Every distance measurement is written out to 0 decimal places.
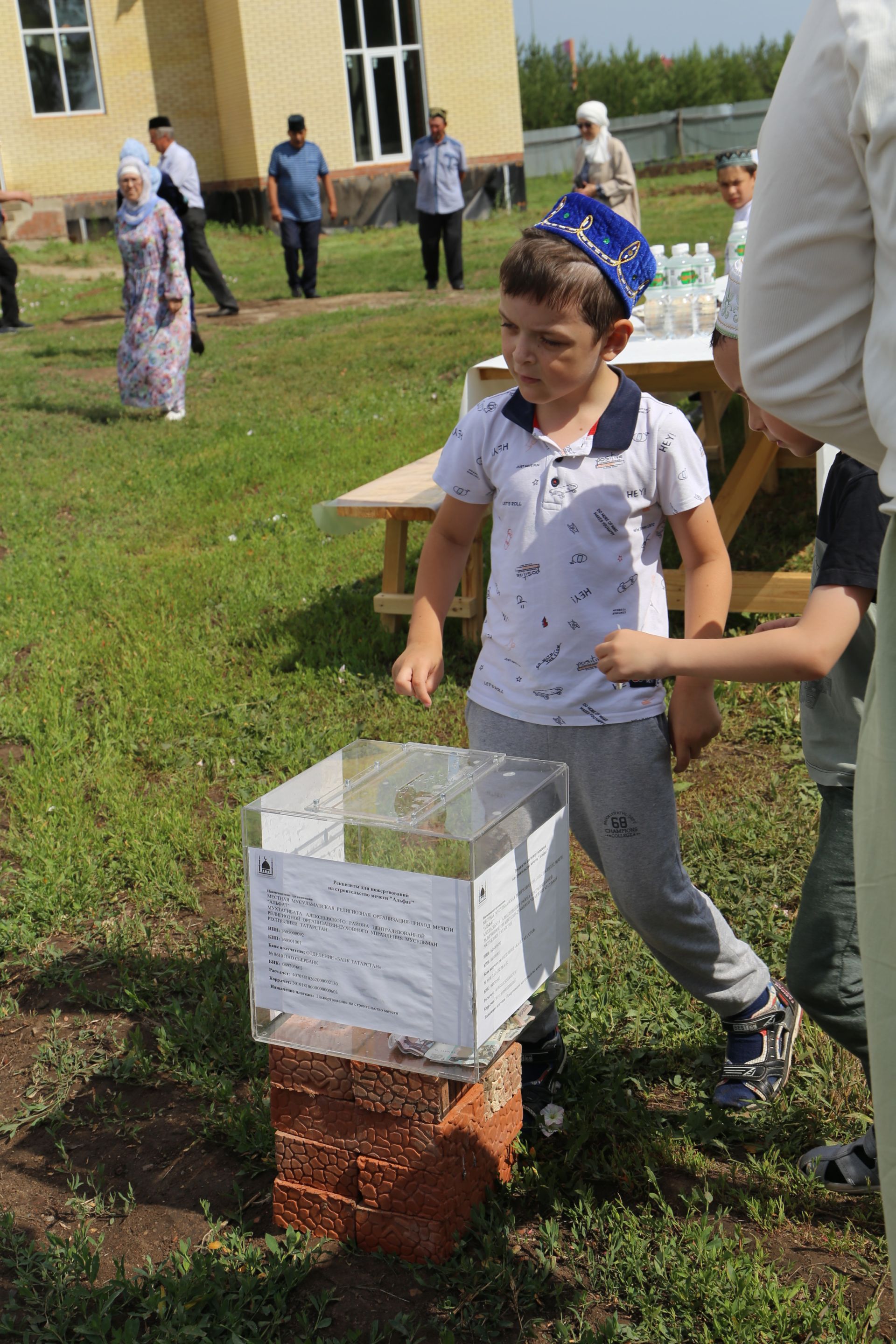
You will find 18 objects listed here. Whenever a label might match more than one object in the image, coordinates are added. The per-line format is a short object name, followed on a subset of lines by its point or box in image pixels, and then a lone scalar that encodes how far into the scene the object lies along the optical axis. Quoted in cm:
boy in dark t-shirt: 189
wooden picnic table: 503
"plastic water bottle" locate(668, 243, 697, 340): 568
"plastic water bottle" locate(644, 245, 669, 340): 576
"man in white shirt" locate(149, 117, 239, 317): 1306
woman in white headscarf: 1112
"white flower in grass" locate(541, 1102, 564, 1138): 258
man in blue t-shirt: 1658
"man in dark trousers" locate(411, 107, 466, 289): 1512
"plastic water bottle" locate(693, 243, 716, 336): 575
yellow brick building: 2328
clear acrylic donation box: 199
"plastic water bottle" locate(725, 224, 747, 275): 463
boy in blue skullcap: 227
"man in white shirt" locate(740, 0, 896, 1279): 107
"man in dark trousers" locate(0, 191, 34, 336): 1417
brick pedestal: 219
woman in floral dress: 956
